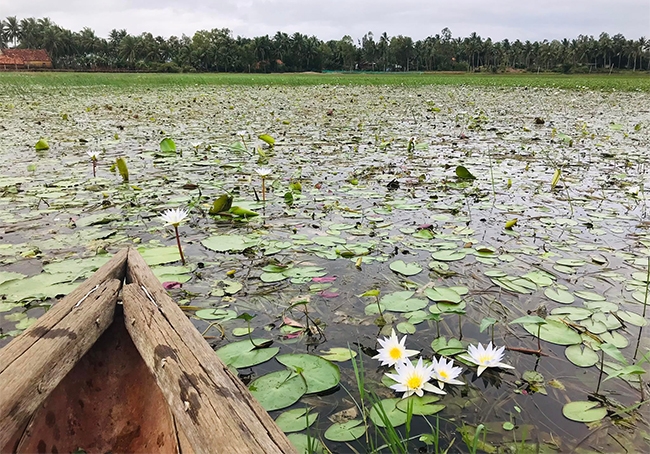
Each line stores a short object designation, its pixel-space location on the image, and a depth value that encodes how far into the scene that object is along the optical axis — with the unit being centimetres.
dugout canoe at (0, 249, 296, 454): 77
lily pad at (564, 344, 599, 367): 134
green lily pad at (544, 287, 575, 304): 167
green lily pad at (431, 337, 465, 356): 137
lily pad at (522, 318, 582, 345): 143
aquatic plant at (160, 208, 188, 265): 190
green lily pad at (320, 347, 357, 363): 137
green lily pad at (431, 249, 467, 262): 205
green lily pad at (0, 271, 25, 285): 181
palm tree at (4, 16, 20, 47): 5847
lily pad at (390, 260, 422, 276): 192
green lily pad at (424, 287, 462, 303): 165
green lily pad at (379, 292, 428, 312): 162
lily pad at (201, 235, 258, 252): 218
